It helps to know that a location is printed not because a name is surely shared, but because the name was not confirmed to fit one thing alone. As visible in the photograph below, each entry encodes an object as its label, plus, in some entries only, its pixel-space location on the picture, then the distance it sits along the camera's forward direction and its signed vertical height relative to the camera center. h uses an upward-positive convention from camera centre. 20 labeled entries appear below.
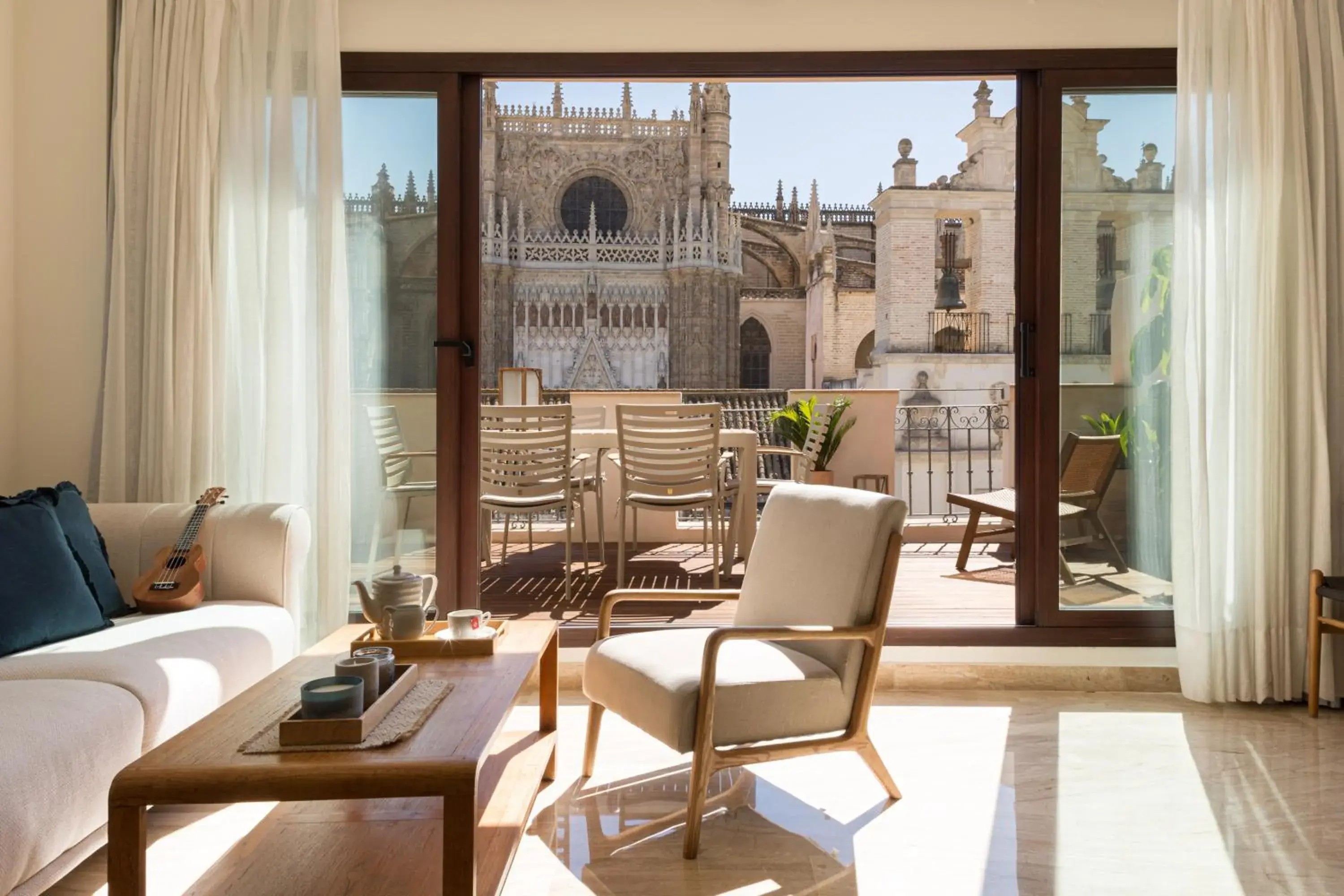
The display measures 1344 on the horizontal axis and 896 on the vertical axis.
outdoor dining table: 5.29 -0.26
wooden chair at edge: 3.08 -0.68
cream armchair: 2.19 -0.60
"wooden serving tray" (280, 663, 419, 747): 1.57 -0.51
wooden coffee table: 1.45 -0.54
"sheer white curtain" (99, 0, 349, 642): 3.21 +0.46
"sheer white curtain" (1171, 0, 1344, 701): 3.23 +0.26
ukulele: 2.71 -0.46
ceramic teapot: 2.26 -0.42
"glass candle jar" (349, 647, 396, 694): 1.86 -0.48
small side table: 7.42 -0.55
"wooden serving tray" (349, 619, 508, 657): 2.22 -0.53
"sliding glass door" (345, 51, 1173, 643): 3.46 +0.06
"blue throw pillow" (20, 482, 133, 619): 2.62 -0.35
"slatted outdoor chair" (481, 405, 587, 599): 4.80 -0.24
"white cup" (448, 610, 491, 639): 2.27 -0.49
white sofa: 1.68 -0.56
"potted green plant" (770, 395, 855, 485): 7.07 -0.14
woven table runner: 1.57 -0.52
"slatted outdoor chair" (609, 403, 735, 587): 4.91 -0.22
